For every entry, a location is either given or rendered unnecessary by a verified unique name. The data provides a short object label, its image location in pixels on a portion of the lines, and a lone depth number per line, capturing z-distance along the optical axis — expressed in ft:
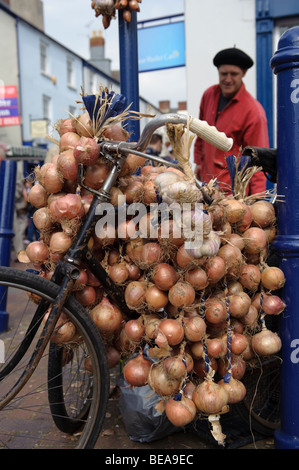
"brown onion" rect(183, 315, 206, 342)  5.46
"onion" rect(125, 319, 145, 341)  5.84
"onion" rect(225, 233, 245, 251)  5.94
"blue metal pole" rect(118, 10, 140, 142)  9.35
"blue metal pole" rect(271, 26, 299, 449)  6.13
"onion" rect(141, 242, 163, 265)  5.68
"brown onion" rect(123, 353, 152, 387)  5.91
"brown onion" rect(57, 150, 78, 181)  5.71
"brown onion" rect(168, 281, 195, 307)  5.38
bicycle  5.47
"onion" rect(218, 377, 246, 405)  5.79
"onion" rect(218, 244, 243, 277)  5.71
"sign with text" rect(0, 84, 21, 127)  43.91
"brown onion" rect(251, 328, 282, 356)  6.09
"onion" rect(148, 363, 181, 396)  5.51
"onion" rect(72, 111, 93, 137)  5.87
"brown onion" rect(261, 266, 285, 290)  6.16
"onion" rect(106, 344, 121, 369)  6.53
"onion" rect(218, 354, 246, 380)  5.99
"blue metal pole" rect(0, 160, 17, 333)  12.86
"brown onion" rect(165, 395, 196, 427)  5.41
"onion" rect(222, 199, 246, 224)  5.97
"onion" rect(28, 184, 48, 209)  6.13
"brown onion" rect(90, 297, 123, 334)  6.03
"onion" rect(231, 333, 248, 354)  5.94
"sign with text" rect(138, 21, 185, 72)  20.38
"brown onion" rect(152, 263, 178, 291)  5.57
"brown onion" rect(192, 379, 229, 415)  5.44
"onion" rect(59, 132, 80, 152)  5.91
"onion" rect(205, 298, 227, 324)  5.61
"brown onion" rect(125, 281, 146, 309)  5.85
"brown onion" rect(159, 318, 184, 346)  5.37
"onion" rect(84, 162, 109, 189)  5.88
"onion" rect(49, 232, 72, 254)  5.77
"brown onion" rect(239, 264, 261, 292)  6.11
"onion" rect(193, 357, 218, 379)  5.79
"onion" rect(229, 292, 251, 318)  5.84
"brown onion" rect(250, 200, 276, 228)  6.48
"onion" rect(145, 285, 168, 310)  5.67
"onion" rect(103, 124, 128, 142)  6.05
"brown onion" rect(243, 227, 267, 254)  6.15
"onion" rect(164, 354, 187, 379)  5.40
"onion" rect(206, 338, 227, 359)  5.69
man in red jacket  11.48
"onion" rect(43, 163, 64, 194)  5.82
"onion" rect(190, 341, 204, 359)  5.70
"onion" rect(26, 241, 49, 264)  6.07
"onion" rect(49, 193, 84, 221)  5.62
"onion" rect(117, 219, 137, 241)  6.01
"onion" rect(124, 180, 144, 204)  6.17
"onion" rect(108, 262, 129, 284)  6.13
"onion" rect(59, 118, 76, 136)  6.14
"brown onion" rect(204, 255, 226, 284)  5.52
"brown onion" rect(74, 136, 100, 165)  5.52
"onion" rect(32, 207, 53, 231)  5.94
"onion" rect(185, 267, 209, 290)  5.45
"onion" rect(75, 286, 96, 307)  6.07
